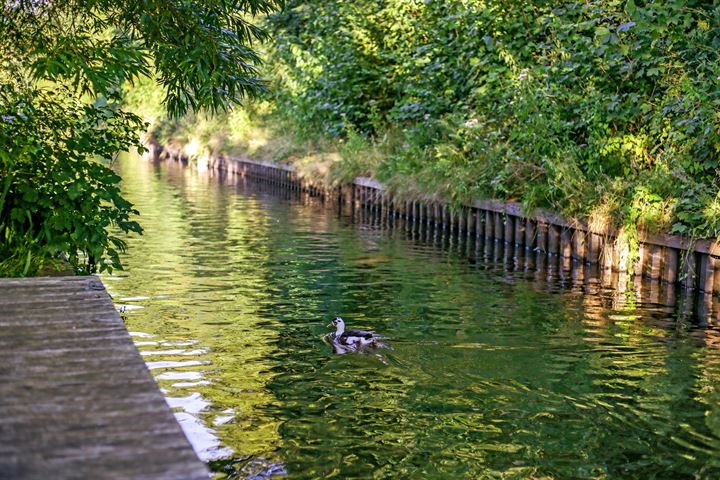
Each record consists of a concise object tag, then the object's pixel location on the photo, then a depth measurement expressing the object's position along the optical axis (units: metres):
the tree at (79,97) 9.25
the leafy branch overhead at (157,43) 9.29
